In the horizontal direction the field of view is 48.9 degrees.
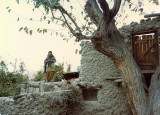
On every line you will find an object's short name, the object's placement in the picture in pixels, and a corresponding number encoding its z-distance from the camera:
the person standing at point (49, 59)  7.12
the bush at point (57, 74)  9.85
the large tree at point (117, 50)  4.34
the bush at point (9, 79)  8.62
